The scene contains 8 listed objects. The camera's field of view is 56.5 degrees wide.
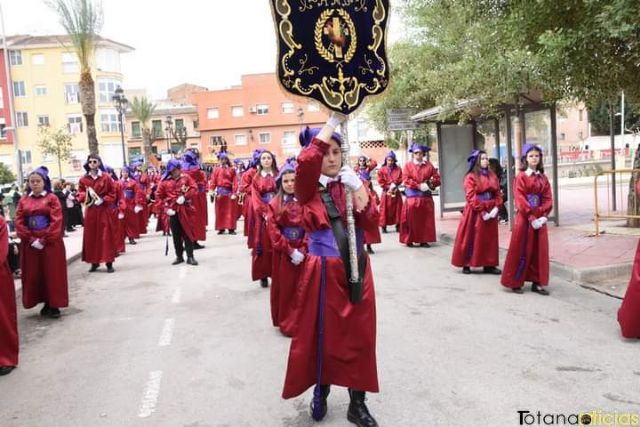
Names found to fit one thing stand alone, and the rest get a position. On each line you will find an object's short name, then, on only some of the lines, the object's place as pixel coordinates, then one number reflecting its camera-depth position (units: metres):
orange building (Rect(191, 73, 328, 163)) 61.06
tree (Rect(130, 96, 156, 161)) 58.94
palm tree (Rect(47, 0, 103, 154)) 22.89
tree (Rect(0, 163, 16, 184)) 41.07
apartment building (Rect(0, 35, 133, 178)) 52.84
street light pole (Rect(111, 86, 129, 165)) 25.42
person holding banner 3.76
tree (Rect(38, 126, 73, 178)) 35.44
